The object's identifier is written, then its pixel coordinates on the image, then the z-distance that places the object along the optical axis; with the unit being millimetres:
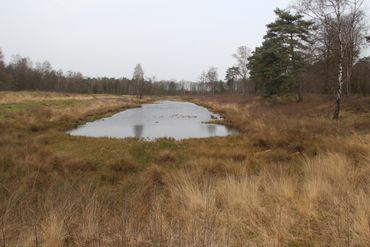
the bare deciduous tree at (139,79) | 77344
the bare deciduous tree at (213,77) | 106625
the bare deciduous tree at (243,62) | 70000
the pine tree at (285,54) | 32250
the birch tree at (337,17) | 19391
